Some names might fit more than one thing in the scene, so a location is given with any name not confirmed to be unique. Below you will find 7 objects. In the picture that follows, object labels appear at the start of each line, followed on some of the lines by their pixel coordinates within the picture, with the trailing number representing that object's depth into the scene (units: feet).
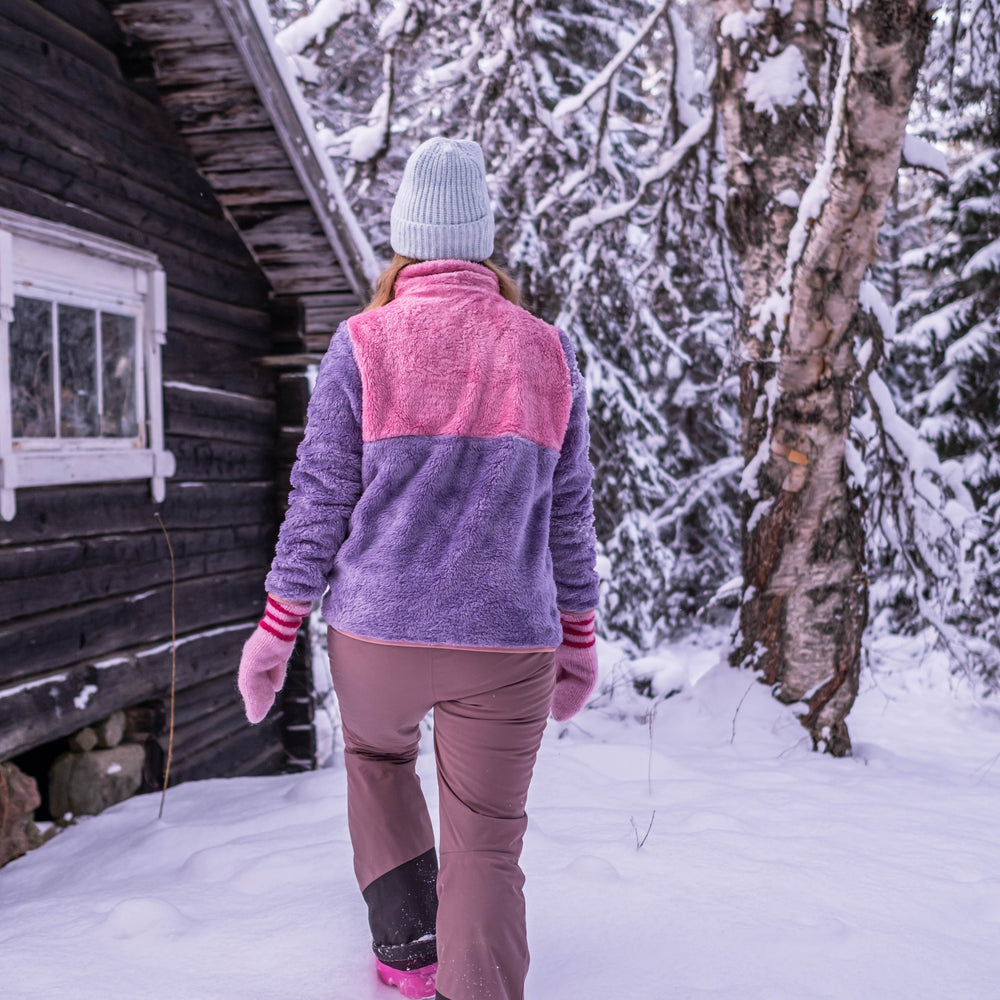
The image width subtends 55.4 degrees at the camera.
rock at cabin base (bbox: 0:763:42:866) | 12.23
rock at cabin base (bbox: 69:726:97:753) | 14.87
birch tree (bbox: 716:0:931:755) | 15.16
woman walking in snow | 6.40
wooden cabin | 13.39
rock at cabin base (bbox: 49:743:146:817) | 14.33
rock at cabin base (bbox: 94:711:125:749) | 15.34
